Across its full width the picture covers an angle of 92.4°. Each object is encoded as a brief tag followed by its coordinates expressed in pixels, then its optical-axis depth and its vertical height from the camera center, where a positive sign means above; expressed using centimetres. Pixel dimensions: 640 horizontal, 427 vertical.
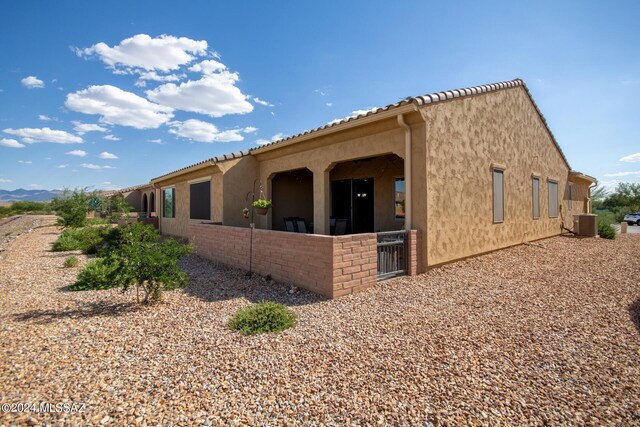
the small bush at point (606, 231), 1339 -103
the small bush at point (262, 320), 405 -151
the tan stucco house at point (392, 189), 637 +66
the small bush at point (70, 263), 857 -145
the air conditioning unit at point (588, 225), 1325 -75
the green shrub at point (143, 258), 497 -77
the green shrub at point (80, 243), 1137 -122
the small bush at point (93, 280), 635 -146
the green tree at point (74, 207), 1739 +25
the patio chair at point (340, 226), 1046 -58
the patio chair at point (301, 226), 1090 -58
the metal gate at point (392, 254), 616 -93
